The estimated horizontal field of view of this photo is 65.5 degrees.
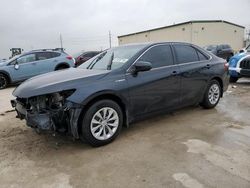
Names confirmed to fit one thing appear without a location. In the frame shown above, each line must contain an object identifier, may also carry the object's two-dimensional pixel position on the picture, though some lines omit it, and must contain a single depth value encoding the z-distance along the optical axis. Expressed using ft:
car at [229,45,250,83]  22.25
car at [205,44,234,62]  56.84
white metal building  82.34
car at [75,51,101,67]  42.58
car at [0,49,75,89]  27.62
